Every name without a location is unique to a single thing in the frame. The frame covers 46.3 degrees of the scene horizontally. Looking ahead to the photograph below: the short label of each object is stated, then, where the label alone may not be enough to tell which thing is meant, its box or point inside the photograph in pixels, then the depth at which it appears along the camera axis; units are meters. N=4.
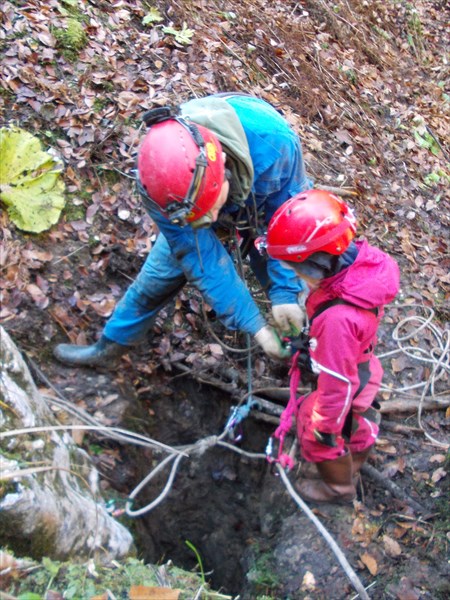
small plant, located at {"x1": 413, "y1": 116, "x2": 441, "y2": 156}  6.72
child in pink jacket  2.54
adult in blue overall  2.48
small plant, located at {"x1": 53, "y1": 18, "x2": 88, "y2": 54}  4.72
